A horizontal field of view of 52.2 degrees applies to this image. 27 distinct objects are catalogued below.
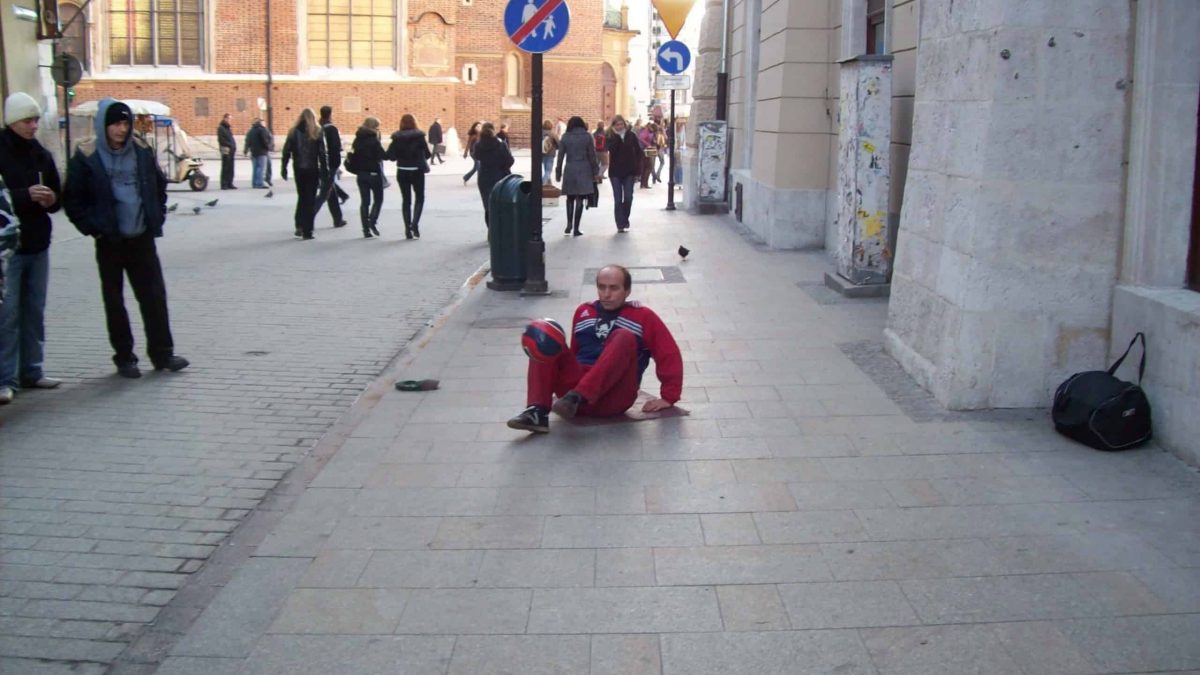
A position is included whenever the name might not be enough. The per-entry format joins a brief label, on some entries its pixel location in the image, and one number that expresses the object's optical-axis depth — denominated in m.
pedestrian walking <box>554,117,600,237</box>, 17.66
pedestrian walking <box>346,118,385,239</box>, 17.59
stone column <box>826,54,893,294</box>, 11.07
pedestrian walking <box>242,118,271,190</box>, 27.92
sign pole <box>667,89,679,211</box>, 22.50
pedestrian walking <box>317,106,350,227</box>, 17.80
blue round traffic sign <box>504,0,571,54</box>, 11.84
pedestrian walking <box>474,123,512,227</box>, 16.77
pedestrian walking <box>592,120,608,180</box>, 30.53
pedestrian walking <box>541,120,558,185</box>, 27.61
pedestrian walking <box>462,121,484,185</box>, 30.41
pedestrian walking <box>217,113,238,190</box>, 28.94
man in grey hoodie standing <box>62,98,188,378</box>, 8.09
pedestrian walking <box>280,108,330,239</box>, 17.05
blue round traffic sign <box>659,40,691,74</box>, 22.77
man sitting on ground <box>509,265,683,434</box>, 6.69
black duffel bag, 6.22
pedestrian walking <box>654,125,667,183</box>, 35.03
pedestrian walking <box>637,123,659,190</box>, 31.68
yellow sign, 21.67
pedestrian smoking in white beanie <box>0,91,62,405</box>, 7.62
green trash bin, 12.36
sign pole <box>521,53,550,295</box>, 11.99
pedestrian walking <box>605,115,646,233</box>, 18.20
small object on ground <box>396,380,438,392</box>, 7.95
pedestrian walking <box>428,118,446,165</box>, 43.98
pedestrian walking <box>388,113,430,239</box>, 17.50
